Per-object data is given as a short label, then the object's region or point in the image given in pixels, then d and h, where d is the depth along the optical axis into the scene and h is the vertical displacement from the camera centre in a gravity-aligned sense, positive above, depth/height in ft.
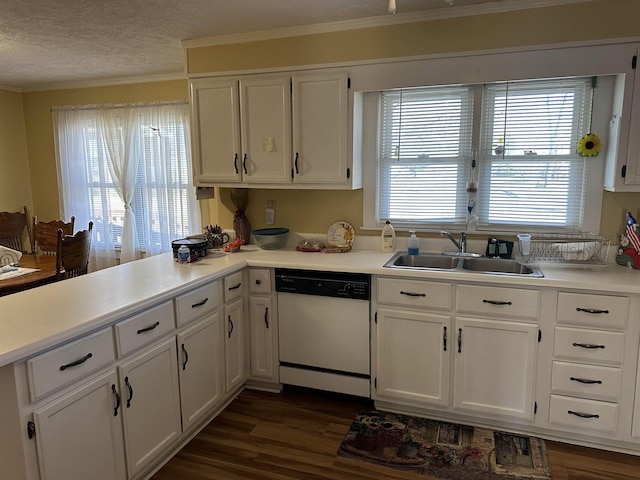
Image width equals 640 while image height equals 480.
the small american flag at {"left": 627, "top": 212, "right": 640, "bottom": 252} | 8.43 -1.05
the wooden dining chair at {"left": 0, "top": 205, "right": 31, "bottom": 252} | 15.01 -1.60
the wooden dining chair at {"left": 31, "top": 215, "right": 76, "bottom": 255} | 13.83 -1.62
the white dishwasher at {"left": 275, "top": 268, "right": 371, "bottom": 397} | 9.09 -3.09
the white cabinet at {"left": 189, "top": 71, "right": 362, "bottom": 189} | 9.85 +1.05
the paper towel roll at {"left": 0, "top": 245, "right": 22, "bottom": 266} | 11.47 -1.93
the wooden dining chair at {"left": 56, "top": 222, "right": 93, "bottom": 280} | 10.75 -1.82
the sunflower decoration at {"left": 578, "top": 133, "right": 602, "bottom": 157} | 8.83 +0.61
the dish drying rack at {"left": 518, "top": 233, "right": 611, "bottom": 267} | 8.55 -1.37
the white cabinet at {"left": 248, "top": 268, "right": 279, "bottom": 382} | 9.70 -3.19
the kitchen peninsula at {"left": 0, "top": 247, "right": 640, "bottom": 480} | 5.49 -2.63
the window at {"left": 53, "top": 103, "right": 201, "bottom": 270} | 14.61 +0.10
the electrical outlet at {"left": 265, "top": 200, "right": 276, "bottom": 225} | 11.53 -0.86
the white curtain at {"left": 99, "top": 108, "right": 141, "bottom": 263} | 14.96 +0.71
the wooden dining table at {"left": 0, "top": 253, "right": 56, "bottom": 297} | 9.84 -2.22
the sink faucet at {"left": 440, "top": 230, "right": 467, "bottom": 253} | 9.62 -1.35
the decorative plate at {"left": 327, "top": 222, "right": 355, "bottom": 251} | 10.64 -1.32
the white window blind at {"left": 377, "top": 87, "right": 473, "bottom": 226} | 9.86 +0.52
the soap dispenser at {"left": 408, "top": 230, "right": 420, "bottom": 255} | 9.96 -1.46
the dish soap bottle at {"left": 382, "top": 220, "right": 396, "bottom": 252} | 10.23 -1.34
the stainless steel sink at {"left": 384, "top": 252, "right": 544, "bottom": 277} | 9.27 -1.77
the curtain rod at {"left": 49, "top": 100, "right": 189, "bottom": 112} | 14.19 +2.37
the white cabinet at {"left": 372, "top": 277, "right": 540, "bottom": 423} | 8.09 -3.13
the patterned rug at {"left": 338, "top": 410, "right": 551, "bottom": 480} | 7.45 -4.71
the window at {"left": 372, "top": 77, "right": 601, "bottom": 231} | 9.21 +0.46
